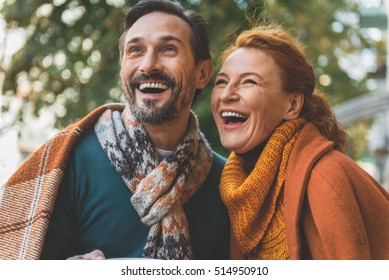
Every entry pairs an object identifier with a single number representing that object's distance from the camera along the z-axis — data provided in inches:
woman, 56.9
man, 60.0
